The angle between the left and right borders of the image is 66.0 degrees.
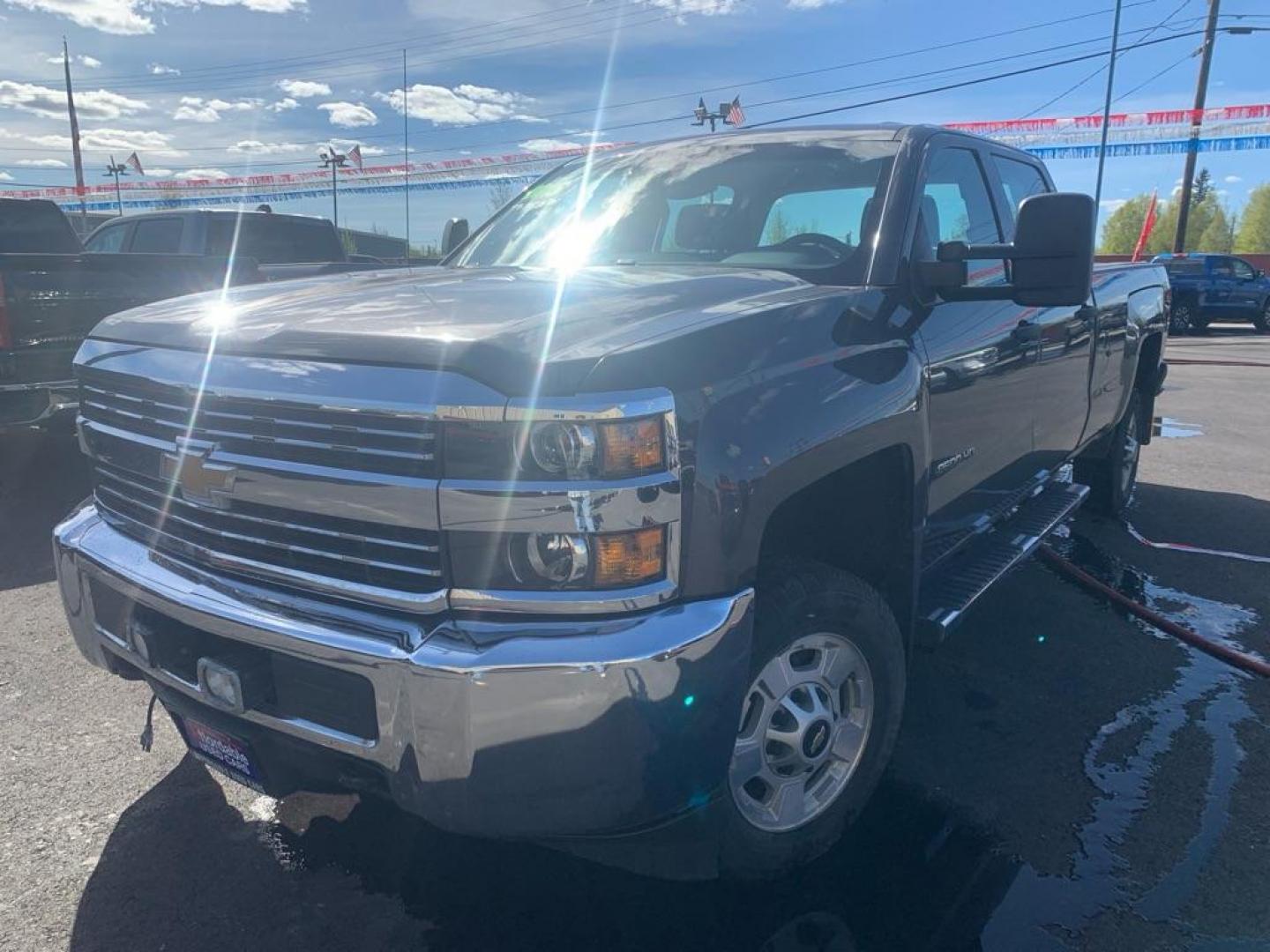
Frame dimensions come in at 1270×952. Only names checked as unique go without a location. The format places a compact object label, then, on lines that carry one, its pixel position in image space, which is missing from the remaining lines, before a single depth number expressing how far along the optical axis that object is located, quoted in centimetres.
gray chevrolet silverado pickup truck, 191
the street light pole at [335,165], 3175
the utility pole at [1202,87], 2945
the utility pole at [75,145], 4000
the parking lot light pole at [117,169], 4367
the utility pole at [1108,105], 2394
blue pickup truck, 2380
